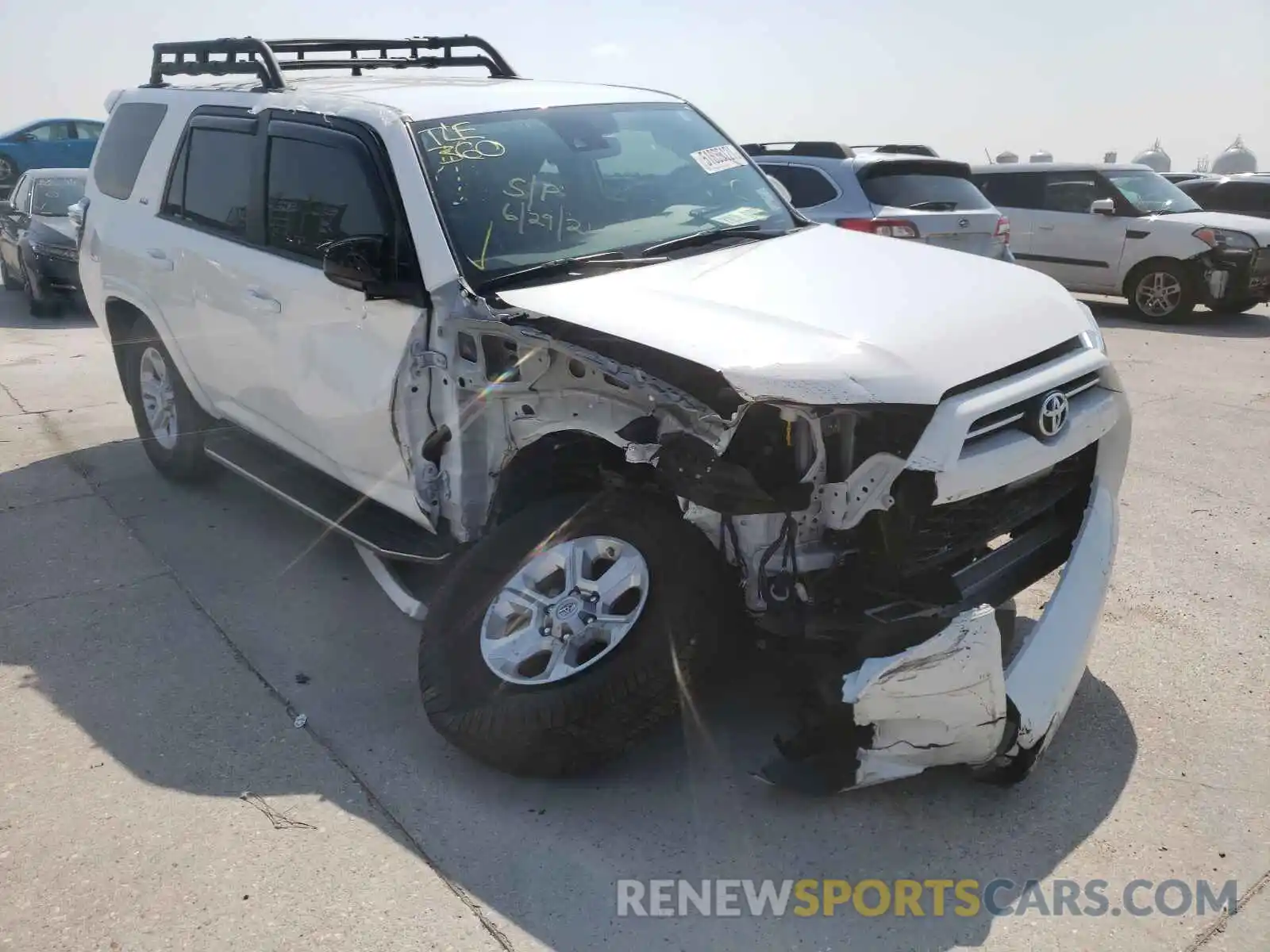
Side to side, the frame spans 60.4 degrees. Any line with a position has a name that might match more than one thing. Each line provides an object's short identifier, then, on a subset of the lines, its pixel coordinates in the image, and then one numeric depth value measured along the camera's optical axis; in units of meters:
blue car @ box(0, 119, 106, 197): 21.64
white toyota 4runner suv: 2.88
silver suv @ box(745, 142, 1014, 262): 8.11
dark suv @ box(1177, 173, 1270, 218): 15.20
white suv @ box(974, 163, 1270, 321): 10.96
